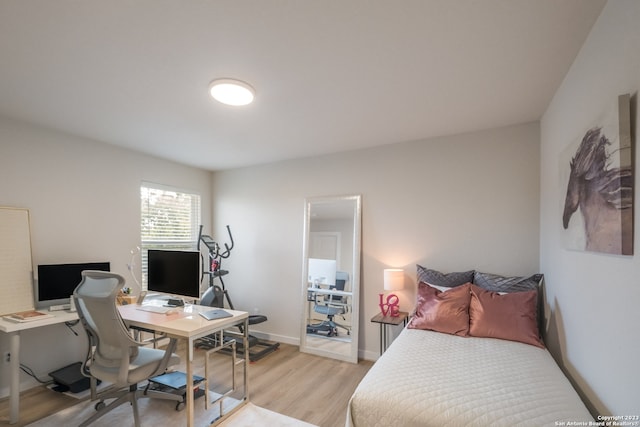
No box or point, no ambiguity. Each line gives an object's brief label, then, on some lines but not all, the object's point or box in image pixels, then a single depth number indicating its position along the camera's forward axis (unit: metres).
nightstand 3.07
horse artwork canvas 1.23
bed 1.38
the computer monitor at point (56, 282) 2.86
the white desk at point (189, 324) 2.08
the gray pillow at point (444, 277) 2.97
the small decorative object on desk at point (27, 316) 2.51
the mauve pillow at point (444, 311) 2.53
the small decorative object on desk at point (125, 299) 3.05
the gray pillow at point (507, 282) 2.62
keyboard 2.62
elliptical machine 3.83
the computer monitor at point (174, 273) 2.73
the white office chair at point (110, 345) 2.02
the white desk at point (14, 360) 2.32
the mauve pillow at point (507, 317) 2.32
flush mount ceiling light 2.14
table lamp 3.21
